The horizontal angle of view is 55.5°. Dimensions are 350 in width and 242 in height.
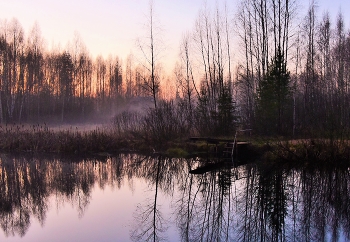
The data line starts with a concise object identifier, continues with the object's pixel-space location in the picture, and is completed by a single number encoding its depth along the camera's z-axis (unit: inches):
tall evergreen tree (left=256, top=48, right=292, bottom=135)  880.9
